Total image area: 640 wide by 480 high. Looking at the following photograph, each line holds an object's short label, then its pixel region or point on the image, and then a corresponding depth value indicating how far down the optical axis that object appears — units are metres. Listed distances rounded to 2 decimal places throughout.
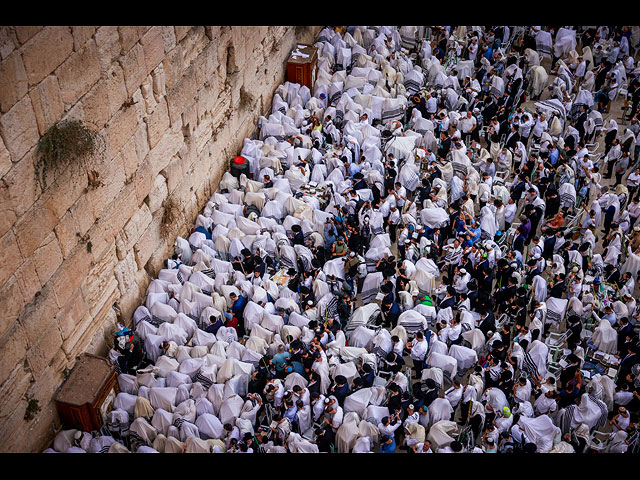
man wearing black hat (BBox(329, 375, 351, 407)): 11.18
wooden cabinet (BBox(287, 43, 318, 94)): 19.48
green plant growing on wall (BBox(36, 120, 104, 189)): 9.95
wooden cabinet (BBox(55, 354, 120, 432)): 10.88
